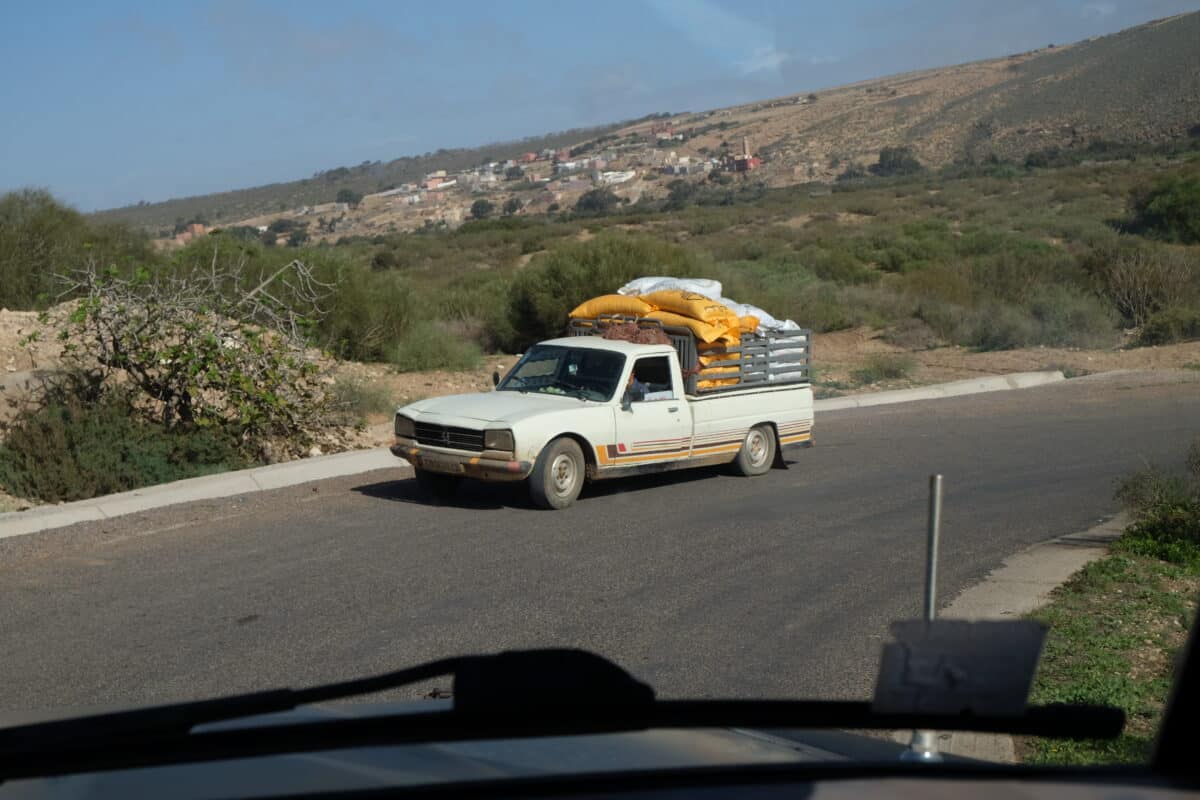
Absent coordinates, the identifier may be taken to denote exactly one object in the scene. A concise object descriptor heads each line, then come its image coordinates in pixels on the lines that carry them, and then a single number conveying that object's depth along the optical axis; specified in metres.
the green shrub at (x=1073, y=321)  28.45
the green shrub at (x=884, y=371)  23.73
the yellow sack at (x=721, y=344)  13.59
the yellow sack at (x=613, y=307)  14.09
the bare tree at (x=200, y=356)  14.51
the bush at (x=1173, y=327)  27.92
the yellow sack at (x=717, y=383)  13.58
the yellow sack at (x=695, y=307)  13.59
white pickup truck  11.58
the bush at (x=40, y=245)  23.09
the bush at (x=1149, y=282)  30.56
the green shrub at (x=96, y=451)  13.00
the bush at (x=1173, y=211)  45.91
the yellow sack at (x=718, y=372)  13.62
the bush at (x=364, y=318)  22.95
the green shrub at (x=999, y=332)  28.25
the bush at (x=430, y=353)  22.41
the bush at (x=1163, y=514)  9.58
